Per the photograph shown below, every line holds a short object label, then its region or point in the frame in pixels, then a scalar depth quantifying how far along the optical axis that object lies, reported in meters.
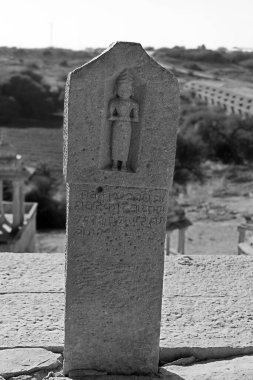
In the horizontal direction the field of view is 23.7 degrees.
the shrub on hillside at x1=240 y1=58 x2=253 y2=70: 57.97
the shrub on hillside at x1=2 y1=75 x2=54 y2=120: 44.31
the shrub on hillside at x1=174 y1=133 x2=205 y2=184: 34.00
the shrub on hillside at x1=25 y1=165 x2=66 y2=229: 24.25
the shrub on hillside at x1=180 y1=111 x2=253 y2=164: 38.09
